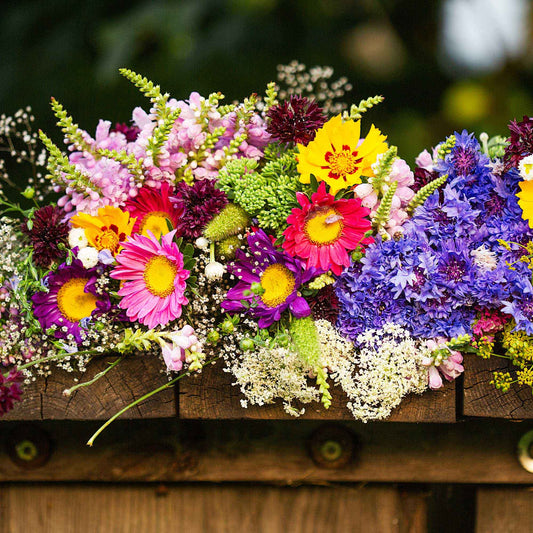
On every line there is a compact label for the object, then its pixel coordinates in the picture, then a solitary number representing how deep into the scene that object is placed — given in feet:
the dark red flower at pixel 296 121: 5.64
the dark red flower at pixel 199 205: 5.61
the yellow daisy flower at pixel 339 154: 5.61
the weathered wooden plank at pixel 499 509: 5.94
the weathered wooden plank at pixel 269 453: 5.91
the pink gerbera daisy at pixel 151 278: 5.59
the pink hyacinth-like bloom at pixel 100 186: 5.68
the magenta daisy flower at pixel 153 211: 5.68
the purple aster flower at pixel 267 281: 5.58
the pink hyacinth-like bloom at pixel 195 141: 5.69
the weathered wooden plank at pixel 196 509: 5.98
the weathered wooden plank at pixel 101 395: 5.68
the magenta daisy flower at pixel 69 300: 5.65
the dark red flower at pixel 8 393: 5.49
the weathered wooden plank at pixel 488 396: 5.64
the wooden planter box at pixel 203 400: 5.64
